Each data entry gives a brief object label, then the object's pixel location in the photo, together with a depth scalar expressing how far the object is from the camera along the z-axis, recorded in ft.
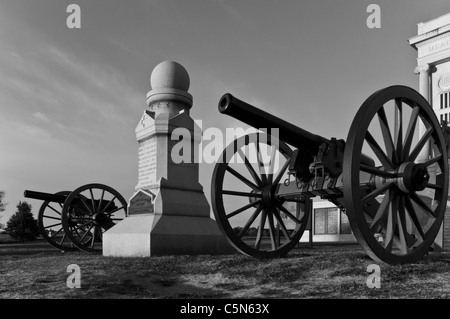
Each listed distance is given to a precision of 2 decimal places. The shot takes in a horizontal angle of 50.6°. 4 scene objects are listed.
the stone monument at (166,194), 36.06
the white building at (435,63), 124.67
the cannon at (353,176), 20.59
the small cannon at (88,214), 48.29
